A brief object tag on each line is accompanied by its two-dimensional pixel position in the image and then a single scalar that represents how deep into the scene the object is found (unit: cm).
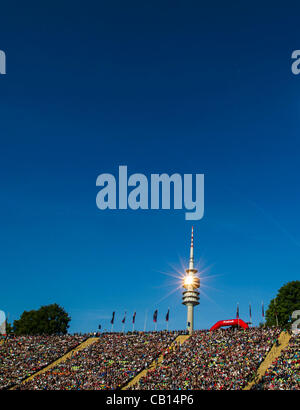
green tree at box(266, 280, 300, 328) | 9006
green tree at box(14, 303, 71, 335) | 11781
